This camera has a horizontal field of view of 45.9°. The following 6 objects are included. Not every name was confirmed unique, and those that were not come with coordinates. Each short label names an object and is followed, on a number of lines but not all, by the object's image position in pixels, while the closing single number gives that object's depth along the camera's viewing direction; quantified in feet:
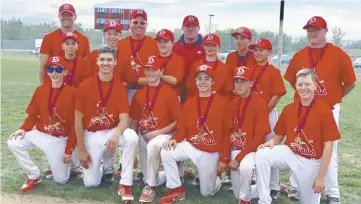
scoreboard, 58.12
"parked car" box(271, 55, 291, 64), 116.26
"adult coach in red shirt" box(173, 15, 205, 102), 18.67
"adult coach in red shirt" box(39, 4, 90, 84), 18.81
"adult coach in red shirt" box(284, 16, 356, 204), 15.89
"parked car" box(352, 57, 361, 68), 121.39
